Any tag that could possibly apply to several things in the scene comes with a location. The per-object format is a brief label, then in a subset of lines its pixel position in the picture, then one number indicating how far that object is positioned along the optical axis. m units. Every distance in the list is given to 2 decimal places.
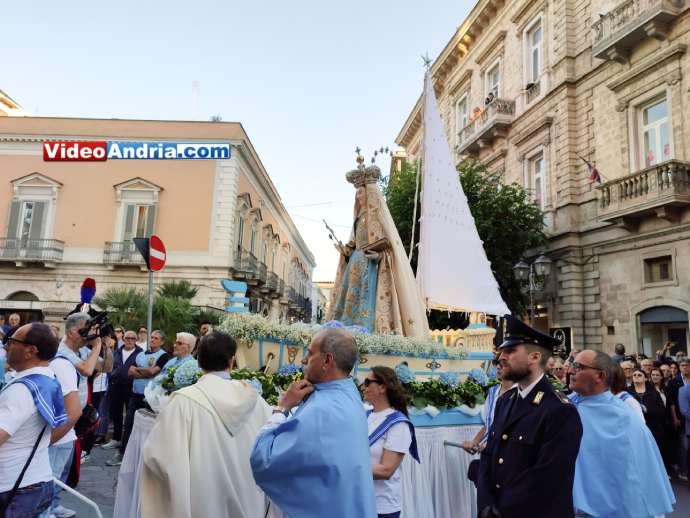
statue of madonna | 6.57
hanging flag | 16.02
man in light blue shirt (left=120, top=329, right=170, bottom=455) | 7.12
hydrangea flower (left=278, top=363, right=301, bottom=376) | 4.95
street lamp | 13.21
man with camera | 3.64
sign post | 6.71
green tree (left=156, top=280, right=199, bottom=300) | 19.45
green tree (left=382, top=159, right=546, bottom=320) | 18.12
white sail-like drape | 8.10
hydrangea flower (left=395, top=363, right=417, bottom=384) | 4.81
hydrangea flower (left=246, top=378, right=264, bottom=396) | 4.37
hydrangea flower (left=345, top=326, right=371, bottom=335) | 5.58
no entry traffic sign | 6.78
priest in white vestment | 2.42
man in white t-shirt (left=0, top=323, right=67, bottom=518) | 2.58
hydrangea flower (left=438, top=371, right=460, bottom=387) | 5.17
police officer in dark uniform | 2.53
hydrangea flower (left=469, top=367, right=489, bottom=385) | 5.55
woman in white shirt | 2.91
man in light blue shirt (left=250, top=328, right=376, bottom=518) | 2.07
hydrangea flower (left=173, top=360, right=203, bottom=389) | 4.46
